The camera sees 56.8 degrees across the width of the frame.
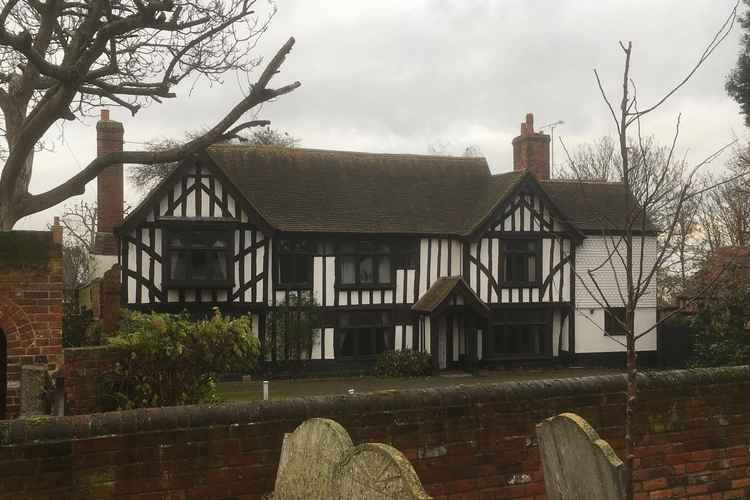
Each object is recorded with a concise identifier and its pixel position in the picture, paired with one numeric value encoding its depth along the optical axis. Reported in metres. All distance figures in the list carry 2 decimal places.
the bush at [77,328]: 10.92
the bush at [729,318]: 18.08
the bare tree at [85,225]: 44.11
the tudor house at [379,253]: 21.17
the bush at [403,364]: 23.02
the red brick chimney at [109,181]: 23.02
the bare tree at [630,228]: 4.33
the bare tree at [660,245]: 31.86
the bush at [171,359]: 7.67
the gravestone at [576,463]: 2.83
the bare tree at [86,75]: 12.26
